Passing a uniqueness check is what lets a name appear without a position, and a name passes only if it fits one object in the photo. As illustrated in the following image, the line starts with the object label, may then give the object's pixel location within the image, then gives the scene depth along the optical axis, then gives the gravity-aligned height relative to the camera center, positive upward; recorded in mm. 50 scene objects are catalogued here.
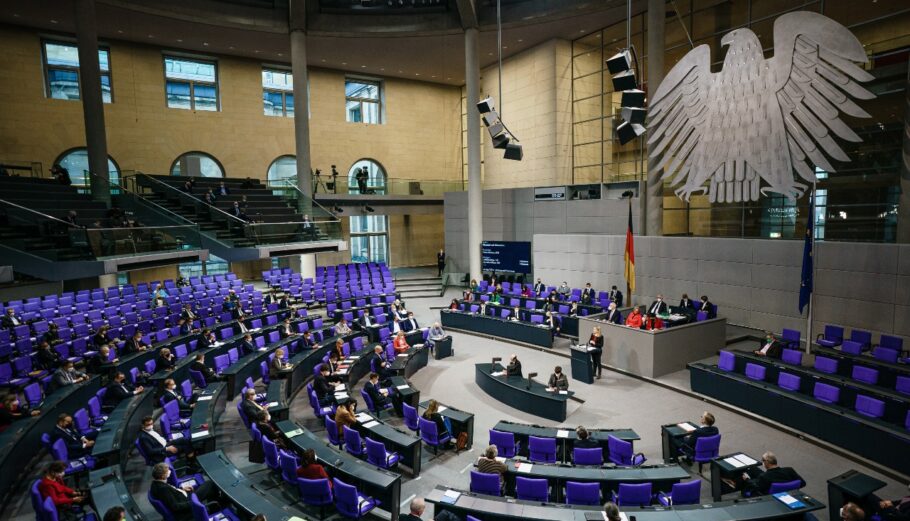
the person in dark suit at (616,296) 17770 -2825
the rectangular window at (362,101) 30656 +7104
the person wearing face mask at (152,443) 7613 -3280
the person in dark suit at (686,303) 15733 -2796
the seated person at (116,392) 9433 -3107
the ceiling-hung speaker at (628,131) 13547 +2239
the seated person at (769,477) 6531 -3365
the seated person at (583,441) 7812 -3440
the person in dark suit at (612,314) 14282 -2785
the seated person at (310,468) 6656 -3222
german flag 14151 -1323
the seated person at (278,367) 11383 -3260
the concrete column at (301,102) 22922 +5470
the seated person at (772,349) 11319 -3027
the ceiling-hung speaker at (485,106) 15703 +3408
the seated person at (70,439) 7633 -3233
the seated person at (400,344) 13703 -3355
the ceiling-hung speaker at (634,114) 13125 +2566
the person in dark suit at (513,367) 11523 -3400
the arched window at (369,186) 26391 +1722
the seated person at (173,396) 9164 -3172
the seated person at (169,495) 6051 -3240
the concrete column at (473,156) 23078 +2799
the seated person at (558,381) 10594 -3408
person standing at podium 12642 -3187
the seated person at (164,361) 11070 -3000
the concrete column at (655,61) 18188 +5459
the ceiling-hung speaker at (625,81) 12695 +3326
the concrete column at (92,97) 19234 +4860
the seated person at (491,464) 6938 -3340
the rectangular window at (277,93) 28156 +7078
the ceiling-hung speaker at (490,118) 15938 +3090
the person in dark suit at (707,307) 14789 -2716
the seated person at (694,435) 7941 -3480
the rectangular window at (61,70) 22594 +6824
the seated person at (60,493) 6137 -3245
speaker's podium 12391 -3649
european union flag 11480 -1435
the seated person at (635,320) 13188 -2711
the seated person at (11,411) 7848 -2907
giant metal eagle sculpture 13109 +2985
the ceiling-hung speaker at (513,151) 16250 +2072
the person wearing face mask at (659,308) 14891 -2735
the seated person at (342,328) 14641 -3126
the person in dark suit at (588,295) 18078 -2841
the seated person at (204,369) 10836 -3142
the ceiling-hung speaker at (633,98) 12938 +2959
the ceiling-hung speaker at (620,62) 12595 +3766
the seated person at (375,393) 10414 -3542
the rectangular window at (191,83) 25500 +6981
